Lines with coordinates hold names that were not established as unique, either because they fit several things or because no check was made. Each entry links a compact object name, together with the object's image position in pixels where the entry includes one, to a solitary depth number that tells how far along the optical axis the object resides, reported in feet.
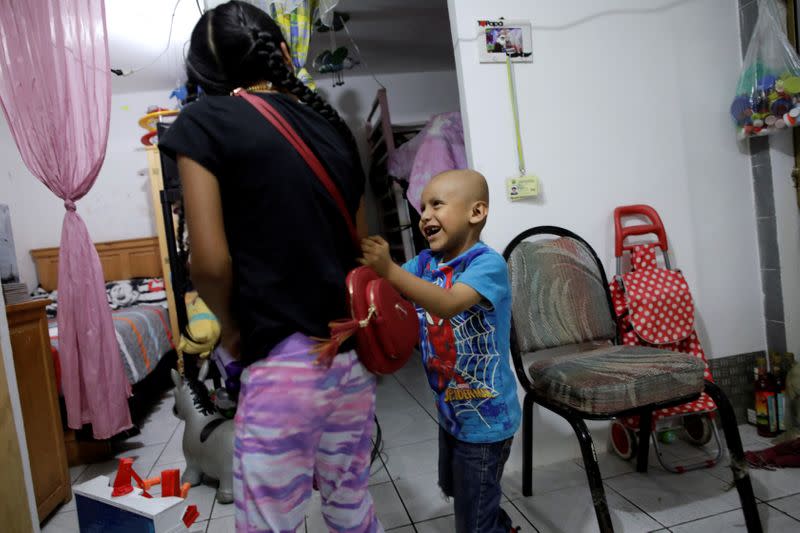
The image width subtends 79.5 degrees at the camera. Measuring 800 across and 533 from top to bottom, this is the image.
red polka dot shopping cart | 5.68
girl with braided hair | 2.27
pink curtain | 6.40
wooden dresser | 6.00
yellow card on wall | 5.79
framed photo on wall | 5.75
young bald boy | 3.56
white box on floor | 4.09
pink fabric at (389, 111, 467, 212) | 8.46
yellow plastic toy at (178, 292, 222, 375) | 4.07
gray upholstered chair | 4.09
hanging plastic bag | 5.75
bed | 8.11
